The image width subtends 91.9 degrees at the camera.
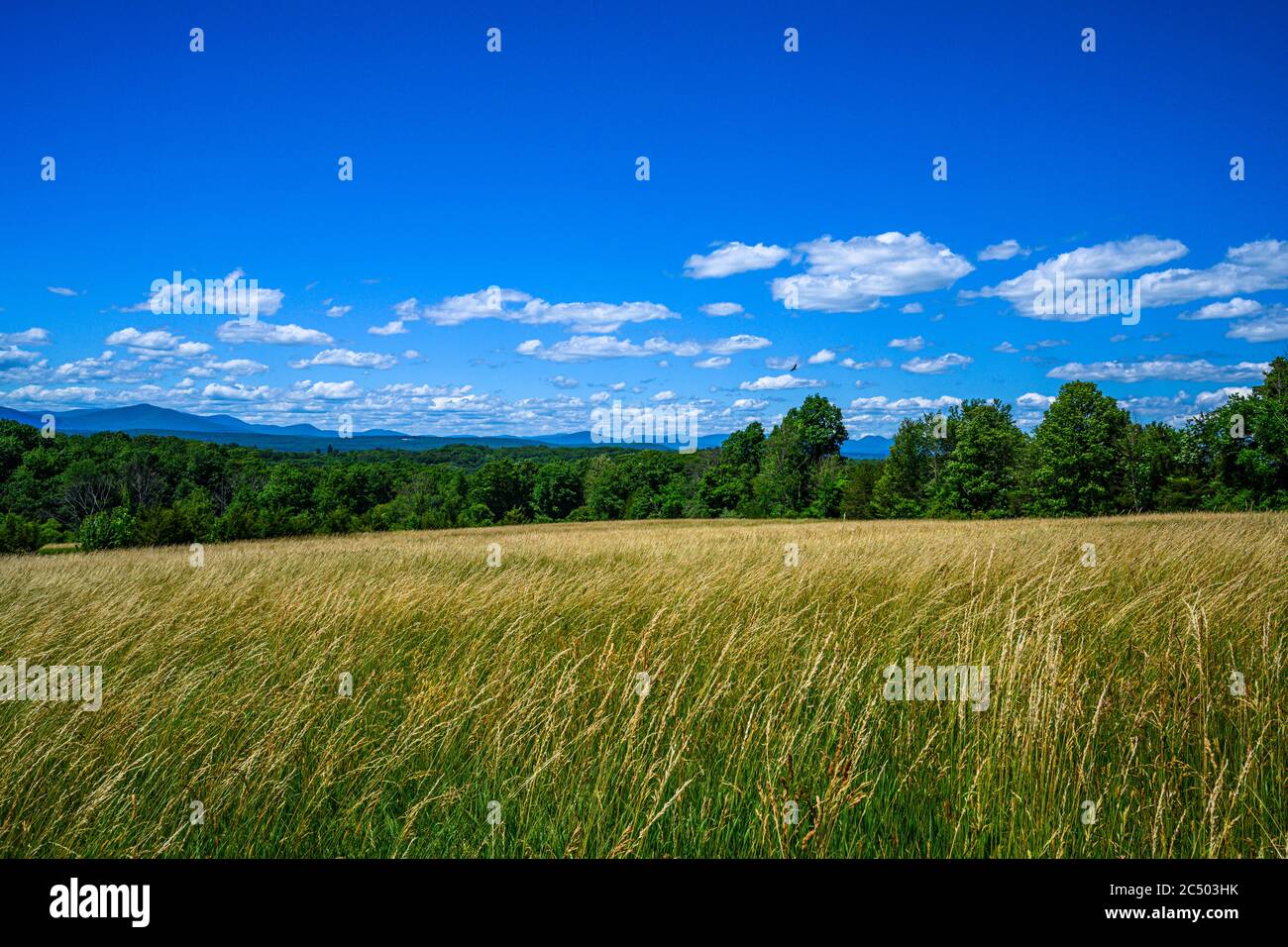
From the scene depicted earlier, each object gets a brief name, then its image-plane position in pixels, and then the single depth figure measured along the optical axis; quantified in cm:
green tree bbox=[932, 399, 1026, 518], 5059
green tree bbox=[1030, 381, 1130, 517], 4578
